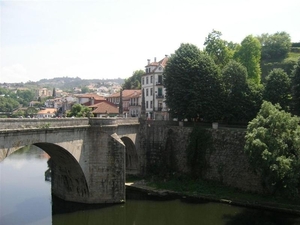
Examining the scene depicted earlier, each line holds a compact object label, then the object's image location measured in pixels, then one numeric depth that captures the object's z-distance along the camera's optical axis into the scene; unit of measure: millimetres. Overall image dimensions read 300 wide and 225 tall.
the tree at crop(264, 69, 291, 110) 41531
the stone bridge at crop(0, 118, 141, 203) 31016
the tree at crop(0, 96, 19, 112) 159750
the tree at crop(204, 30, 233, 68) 55594
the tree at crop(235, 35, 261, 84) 54594
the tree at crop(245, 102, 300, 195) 28312
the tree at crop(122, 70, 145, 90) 99031
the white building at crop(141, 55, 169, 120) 57938
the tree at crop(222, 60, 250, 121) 43281
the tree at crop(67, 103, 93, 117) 57712
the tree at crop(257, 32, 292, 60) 76562
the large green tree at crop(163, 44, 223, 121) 43344
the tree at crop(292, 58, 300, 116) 40238
